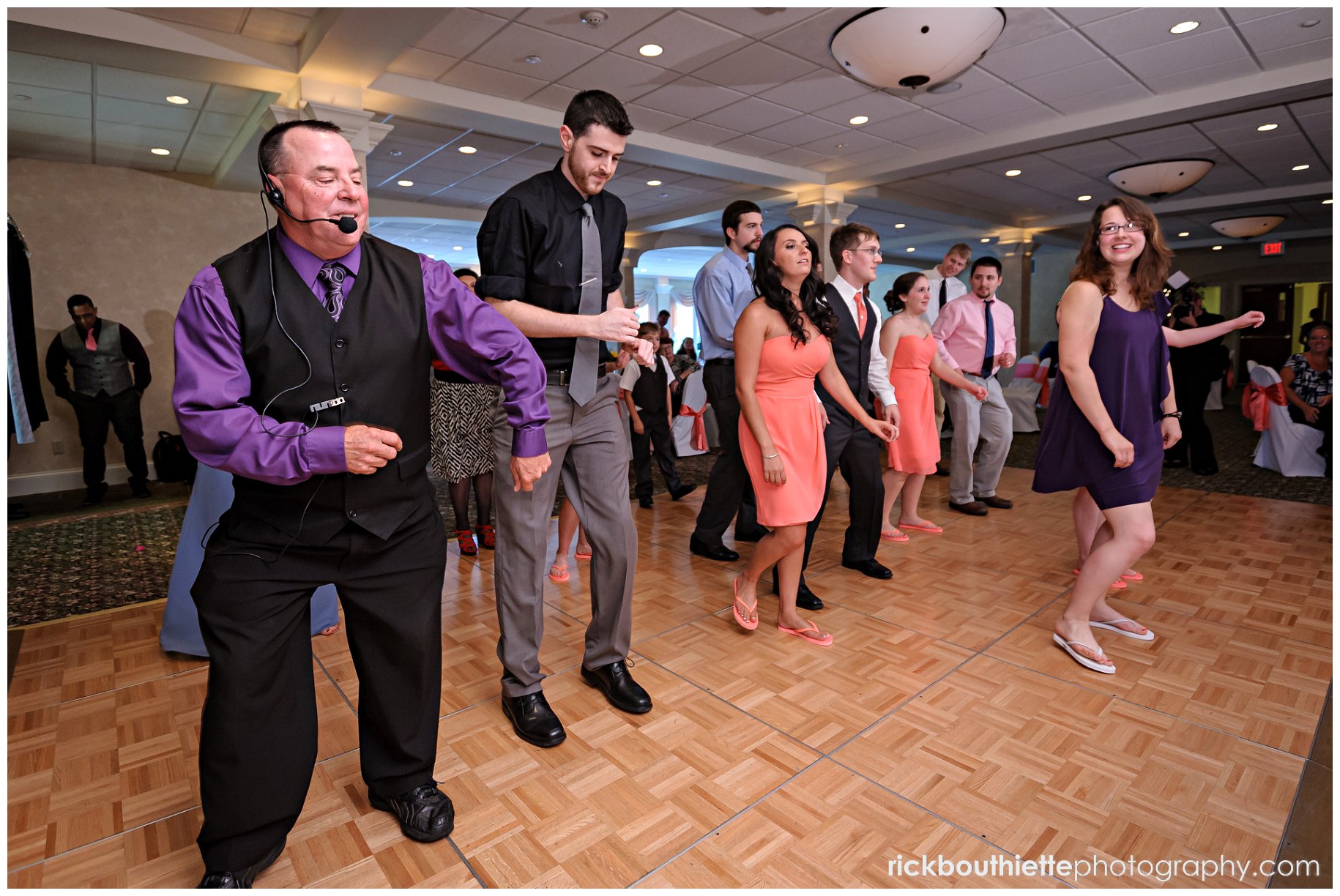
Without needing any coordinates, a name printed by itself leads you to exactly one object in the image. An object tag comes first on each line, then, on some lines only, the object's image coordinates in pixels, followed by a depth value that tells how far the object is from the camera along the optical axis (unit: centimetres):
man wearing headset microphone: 128
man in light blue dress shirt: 359
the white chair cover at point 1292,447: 582
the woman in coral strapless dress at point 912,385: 399
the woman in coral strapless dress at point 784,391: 258
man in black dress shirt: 196
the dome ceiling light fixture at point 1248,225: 1065
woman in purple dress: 238
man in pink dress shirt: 462
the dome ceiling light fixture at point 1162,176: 761
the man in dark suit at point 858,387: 319
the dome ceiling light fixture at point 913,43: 403
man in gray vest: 611
